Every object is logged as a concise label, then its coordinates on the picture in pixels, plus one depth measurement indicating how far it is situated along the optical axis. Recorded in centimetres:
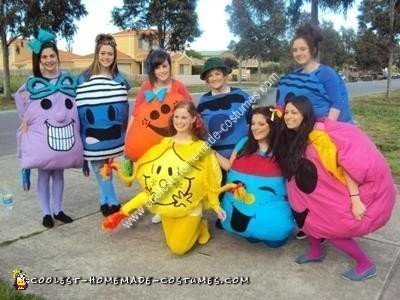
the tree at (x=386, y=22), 2095
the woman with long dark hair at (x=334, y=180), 310
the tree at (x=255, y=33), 3969
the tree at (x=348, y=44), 5607
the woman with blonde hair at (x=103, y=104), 412
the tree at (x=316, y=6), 1784
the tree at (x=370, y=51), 2614
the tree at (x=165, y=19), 2412
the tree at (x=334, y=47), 4731
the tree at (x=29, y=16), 1778
